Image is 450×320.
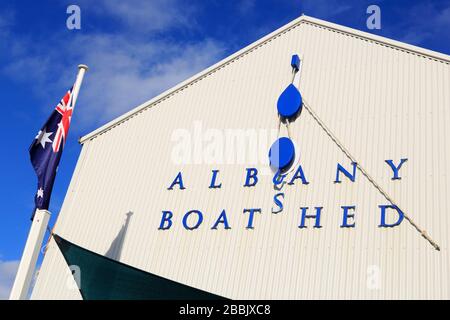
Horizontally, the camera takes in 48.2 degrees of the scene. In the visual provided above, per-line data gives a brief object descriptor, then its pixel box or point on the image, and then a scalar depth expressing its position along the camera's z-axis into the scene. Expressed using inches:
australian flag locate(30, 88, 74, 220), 537.6
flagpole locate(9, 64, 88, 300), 472.7
